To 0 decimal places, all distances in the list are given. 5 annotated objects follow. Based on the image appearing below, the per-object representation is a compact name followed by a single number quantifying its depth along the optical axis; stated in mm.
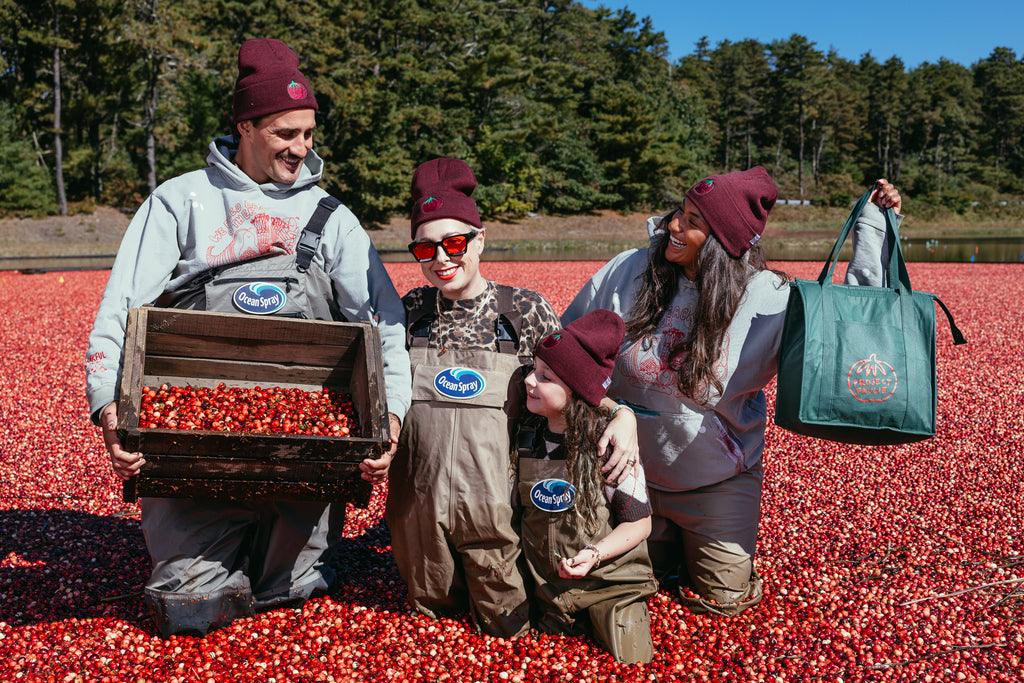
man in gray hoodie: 3148
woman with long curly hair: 3395
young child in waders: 3006
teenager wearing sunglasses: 3174
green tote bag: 3086
